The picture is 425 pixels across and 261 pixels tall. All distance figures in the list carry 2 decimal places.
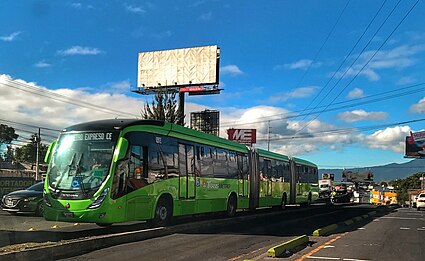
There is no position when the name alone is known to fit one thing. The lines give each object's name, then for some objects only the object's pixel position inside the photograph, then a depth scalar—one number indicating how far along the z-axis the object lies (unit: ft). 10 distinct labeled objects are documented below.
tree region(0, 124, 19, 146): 260.62
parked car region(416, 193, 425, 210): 124.47
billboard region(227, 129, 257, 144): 223.71
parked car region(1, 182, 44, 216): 55.21
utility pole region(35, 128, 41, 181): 164.86
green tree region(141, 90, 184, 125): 118.83
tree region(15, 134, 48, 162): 275.53
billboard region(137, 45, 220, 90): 182.50
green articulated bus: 37.47
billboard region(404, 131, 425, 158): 249.14
